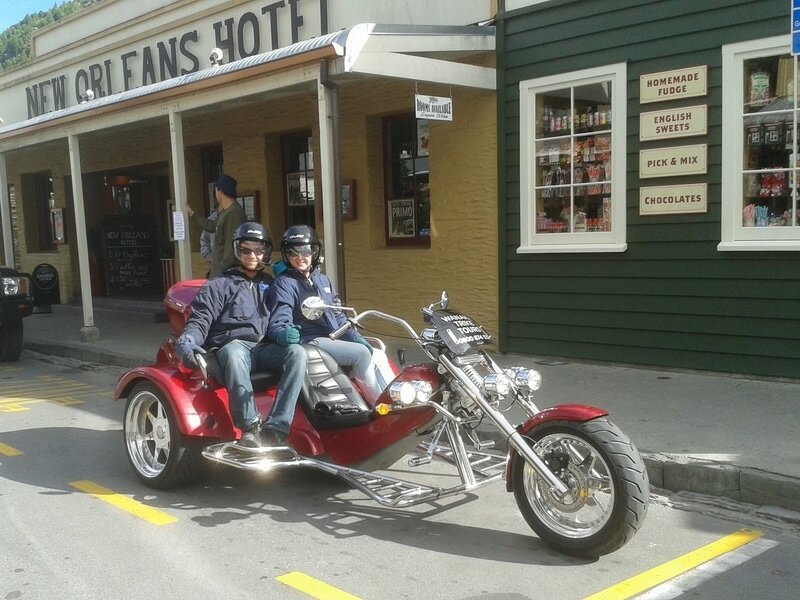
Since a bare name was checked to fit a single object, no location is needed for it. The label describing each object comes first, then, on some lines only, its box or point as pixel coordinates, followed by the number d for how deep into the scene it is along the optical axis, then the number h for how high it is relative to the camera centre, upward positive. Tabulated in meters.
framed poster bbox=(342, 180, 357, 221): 10.80 +0.27
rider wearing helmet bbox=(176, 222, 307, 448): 4.73 -0.73
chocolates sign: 7.46 +0.10
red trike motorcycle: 3.85 -1.21
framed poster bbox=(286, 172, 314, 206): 12.20 +0.51
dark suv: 10.50 -0.98
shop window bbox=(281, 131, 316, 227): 12.18 +0.69
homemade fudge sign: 7.39 +1.18
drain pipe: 7.77 +0.44
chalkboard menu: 15.89 -0.60
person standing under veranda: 8.38 +0.06
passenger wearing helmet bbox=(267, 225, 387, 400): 5.09 -0.57
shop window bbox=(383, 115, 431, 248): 10.29 +0.49
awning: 7.63 +1.62
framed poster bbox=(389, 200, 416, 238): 10.56 +0.00
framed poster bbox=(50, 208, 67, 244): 16.91 +0.10
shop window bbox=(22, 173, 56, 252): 18.30 +0.49
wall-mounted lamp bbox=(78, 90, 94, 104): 12.60 +2.13
